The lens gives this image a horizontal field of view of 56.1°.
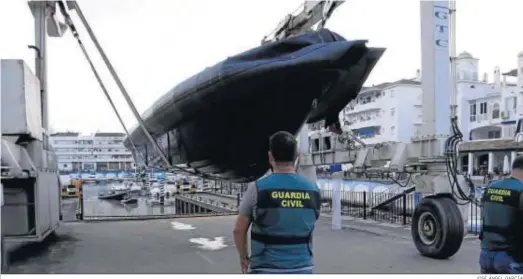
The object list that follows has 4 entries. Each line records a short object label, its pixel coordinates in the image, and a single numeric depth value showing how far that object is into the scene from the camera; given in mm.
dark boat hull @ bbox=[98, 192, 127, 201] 42781
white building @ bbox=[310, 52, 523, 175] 33906
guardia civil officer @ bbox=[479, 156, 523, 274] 3279
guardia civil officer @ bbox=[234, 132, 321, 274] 2604
